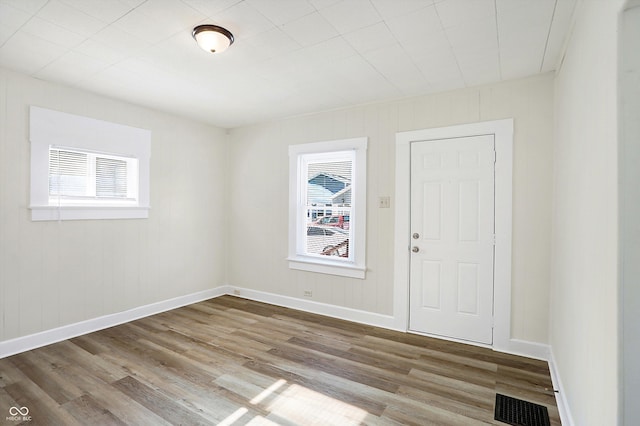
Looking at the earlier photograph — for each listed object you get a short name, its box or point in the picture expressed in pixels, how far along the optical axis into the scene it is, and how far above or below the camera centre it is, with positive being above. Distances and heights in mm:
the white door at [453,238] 3223 -248
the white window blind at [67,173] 3289 +386
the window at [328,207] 3936 +71
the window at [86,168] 3182 +460
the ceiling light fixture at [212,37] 2213 +1211
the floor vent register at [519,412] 2090 -1333
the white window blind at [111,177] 3678 +380
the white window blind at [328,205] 4145 +99
